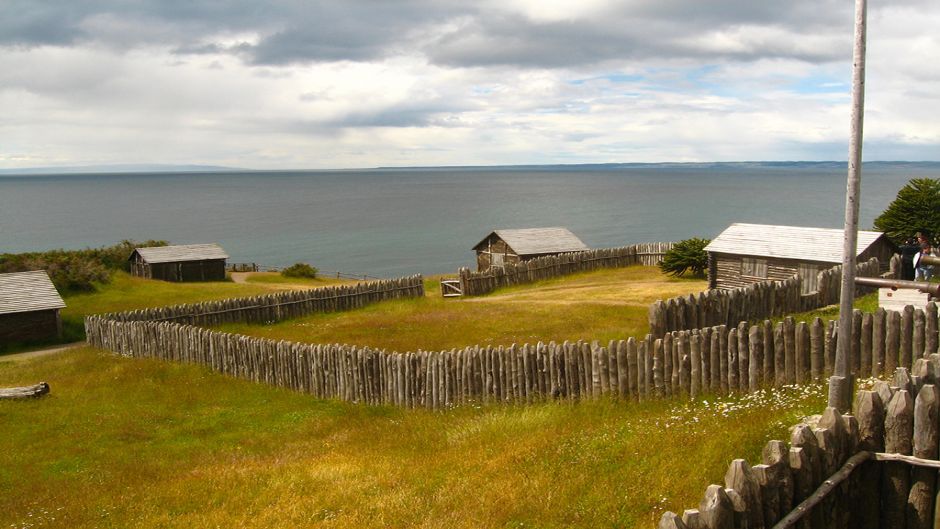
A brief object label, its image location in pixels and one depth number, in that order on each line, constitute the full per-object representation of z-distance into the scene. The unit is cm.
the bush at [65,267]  3975
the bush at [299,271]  5934
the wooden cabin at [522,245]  4631
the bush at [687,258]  3869
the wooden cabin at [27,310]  3136
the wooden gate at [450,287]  4013
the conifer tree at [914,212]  3380
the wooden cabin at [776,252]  2952
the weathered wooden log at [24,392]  1980
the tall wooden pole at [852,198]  823
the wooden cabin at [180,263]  5359
